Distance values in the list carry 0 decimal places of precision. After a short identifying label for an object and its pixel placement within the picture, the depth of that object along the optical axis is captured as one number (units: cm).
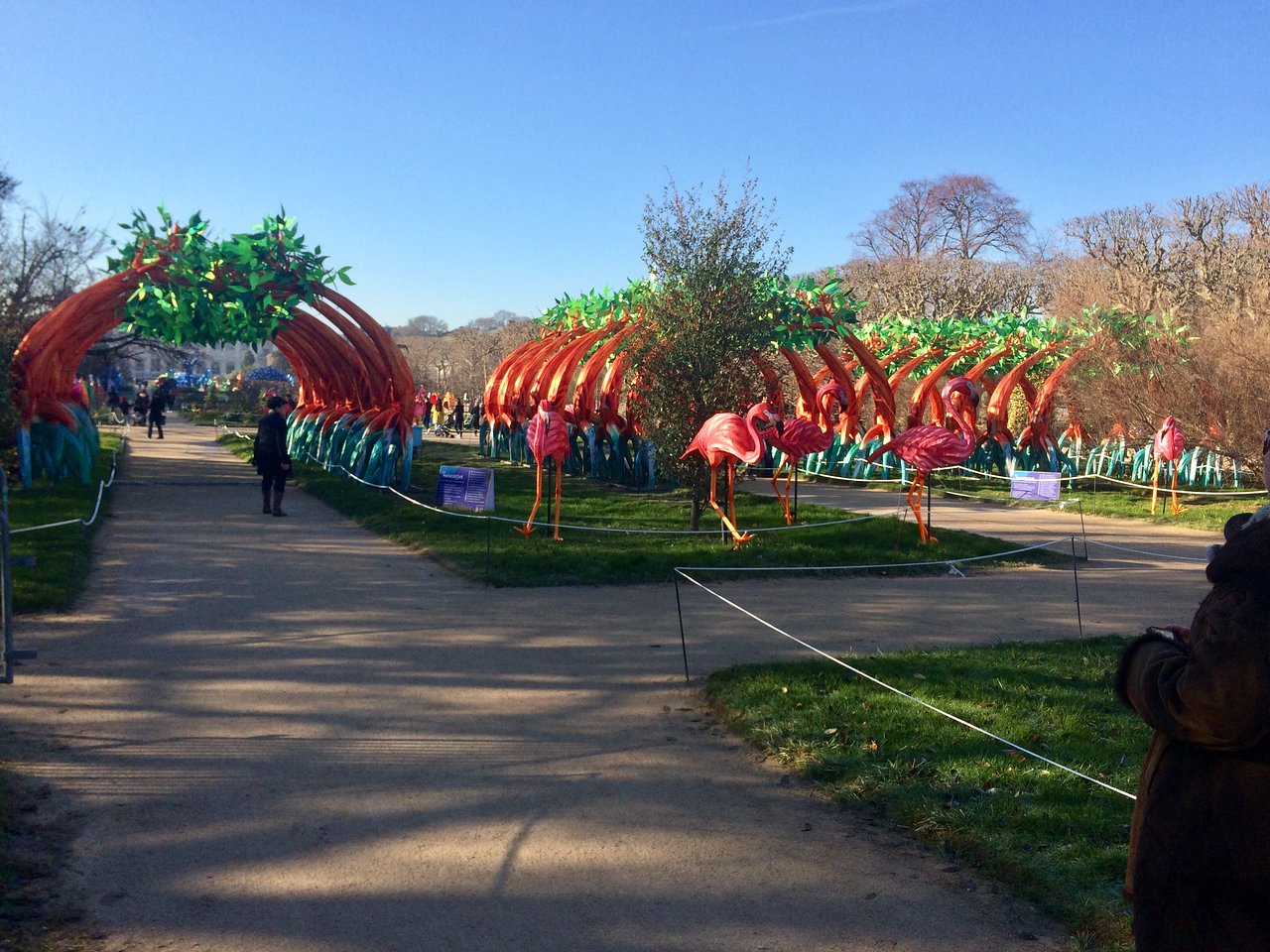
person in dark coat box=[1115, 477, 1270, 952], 223
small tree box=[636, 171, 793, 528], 1402
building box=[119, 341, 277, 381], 11321
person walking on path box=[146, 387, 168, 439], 3228
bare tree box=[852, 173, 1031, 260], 5250
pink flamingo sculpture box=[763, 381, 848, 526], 1437
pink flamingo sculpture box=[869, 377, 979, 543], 1355
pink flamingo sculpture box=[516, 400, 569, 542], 1320
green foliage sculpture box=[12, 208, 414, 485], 1616
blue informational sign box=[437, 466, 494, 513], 1423
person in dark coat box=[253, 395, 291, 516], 1514
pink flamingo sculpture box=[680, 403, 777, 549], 1226
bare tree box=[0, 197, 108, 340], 2491
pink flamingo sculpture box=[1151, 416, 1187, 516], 1864
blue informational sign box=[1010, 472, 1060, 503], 2039
